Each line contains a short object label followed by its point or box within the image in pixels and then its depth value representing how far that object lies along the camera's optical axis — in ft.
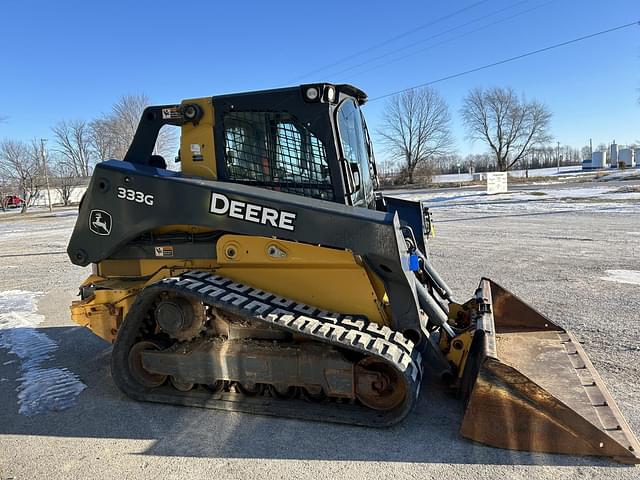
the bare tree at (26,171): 153.48
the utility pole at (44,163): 146.63
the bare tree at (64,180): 165.37
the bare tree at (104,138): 139.52
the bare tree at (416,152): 171.32
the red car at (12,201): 156.76
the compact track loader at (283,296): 10.54
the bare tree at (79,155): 192.04
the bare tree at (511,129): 185.37
